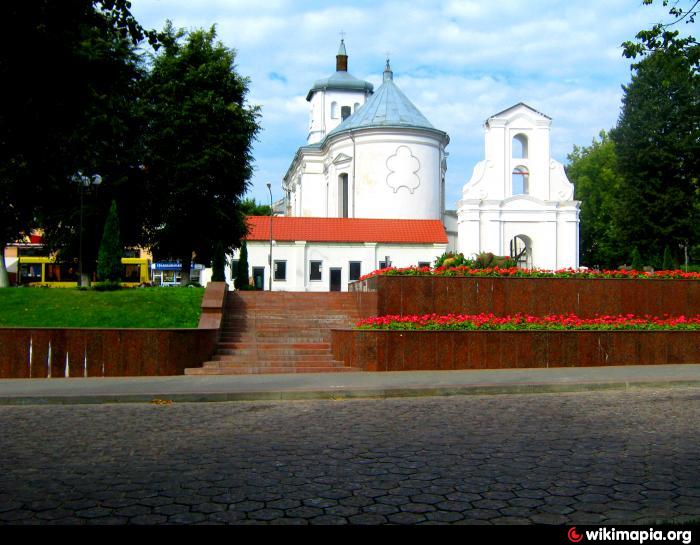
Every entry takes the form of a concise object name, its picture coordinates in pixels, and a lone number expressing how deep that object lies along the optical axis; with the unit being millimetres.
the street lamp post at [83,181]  26094
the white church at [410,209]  45781
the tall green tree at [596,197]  68188
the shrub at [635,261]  42794
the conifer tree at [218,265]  32750
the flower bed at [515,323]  18172
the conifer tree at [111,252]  25953
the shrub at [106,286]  24828
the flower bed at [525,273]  21109
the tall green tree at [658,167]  54000
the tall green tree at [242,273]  35844
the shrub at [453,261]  22984
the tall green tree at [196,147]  35000
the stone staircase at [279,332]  17844
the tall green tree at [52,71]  9910
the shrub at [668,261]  48778
